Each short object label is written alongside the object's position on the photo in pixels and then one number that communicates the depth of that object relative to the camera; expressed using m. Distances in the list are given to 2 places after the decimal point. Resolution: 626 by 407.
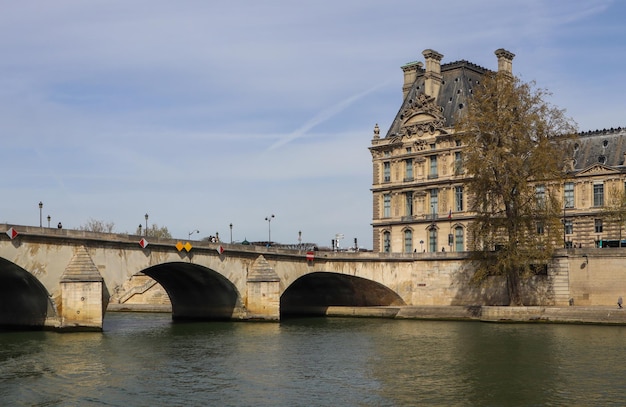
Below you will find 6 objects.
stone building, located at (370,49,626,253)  96.00
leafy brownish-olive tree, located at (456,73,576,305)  76.62
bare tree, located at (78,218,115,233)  172.38
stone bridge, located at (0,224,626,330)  62.78
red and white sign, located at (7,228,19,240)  59.38
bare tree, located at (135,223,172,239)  178.62
